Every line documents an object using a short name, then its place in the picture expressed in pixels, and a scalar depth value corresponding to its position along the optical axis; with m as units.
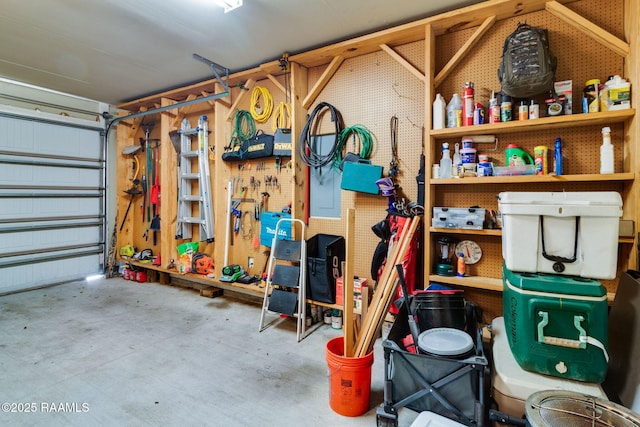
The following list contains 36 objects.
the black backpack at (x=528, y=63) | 2.17
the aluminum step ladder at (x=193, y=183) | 4.37
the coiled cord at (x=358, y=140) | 3.19
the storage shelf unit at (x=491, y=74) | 2.17
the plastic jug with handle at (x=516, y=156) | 2.44
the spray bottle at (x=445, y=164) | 2.68
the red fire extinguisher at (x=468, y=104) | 2.57
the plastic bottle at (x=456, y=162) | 2.64
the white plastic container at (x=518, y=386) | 1.50
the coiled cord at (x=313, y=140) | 3.34
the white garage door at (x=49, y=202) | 4.38
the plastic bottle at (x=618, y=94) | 2.07
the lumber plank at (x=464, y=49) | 2.55
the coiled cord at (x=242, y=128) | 4.05
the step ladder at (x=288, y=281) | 3.11
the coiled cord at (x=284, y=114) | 3.68
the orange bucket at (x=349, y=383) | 1.86
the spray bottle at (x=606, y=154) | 2.14
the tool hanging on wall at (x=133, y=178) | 5.34
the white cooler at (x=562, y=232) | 1.53
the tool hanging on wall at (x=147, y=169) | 5.30
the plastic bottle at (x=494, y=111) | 2.46
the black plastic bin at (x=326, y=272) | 3.15
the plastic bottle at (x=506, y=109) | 2.41
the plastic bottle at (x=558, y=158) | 2.29
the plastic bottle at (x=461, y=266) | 2.68
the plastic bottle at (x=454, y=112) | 2.62
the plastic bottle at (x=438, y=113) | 2.66
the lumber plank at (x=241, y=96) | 3.99
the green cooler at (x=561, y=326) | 1.47
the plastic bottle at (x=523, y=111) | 2.36
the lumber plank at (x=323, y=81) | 3.31
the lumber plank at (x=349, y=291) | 2.02
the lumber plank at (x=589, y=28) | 2.17
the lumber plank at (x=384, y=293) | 2.14
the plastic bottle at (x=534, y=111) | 2.31
